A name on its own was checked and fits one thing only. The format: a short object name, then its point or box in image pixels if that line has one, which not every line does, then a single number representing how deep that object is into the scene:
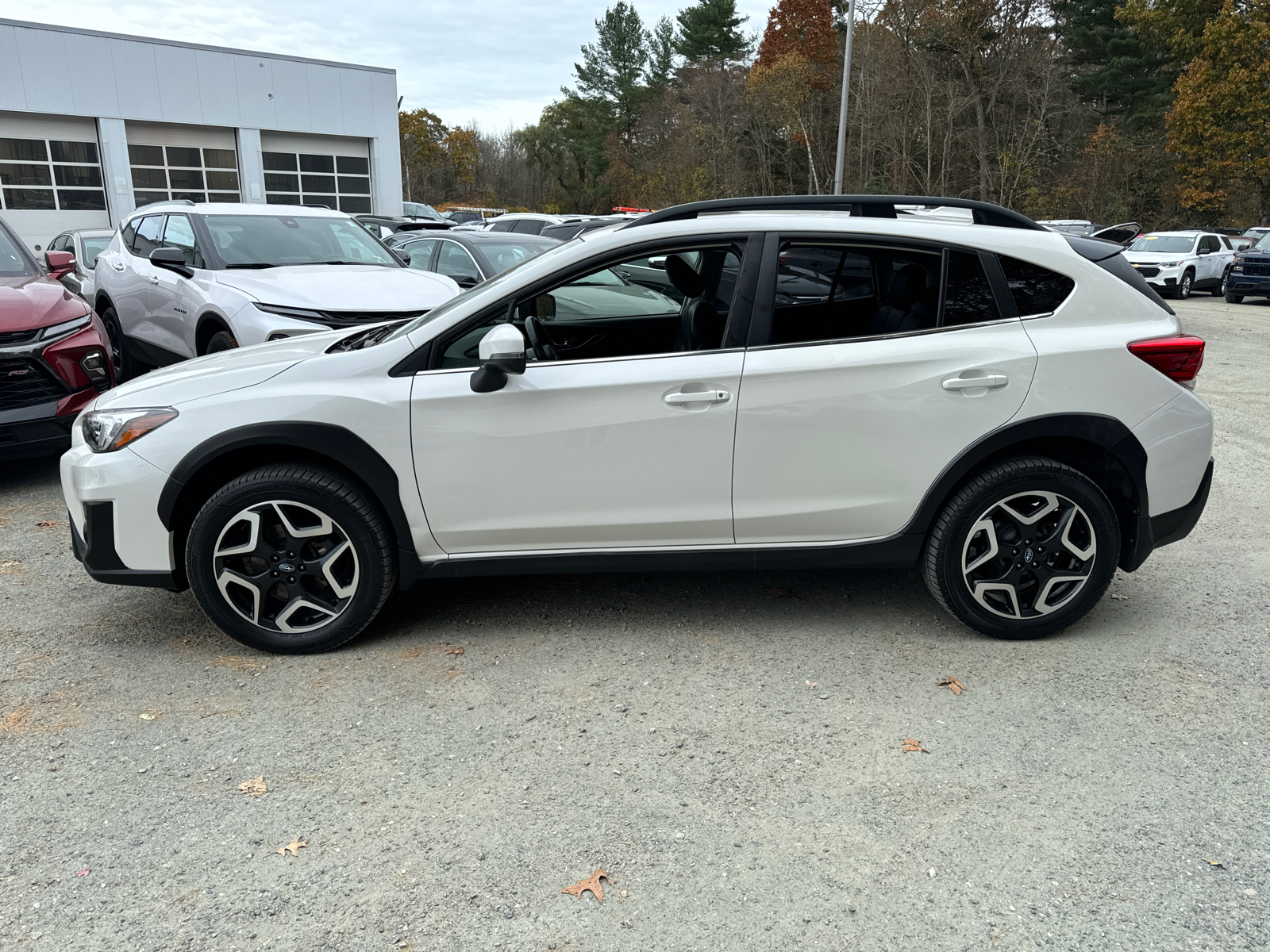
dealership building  31.78
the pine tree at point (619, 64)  70.38
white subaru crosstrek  3.68
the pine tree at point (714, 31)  60.88
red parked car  6.04
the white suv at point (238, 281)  7.04
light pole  24.67
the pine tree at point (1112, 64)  41.53
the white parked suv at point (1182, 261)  22.83
